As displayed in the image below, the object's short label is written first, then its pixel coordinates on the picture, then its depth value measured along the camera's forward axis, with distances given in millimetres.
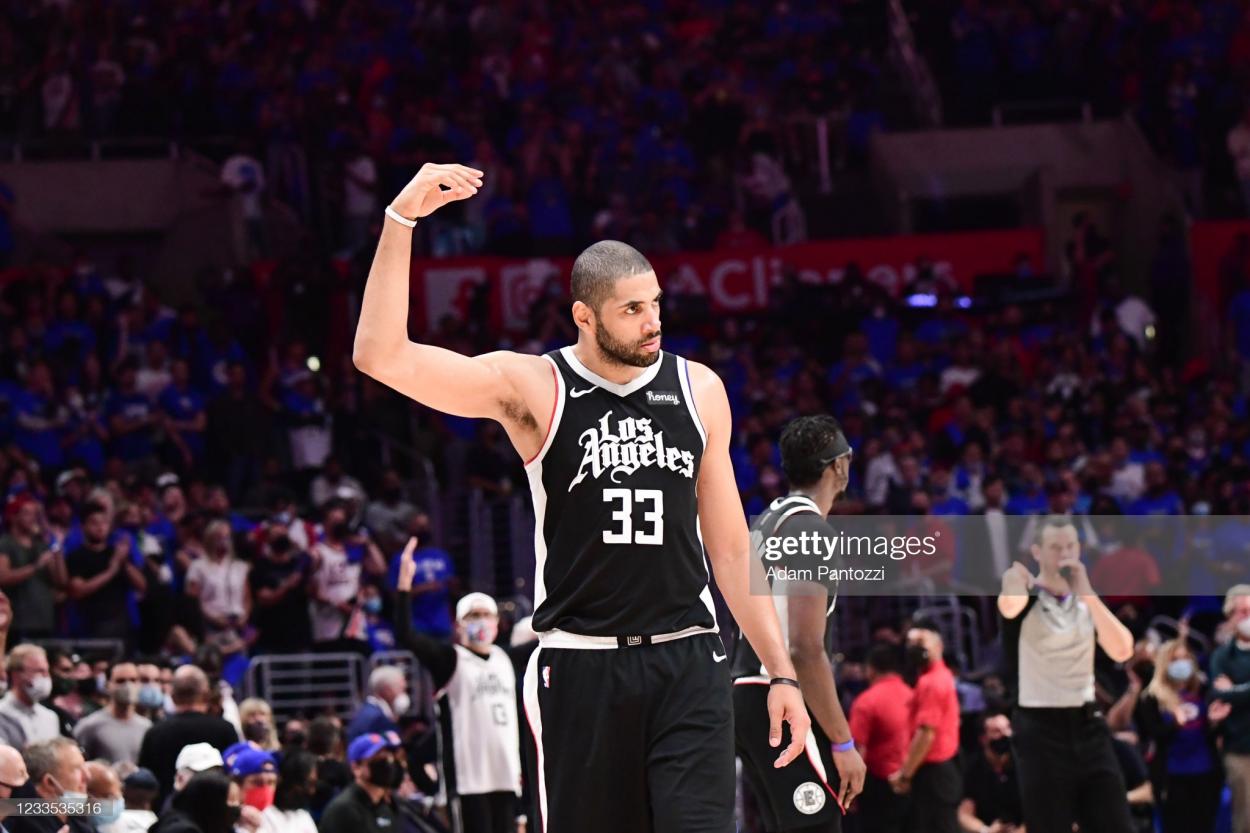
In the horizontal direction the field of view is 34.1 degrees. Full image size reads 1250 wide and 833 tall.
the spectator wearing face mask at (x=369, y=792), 10742
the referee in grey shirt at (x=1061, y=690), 9148
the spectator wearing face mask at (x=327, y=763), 11586
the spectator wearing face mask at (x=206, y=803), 9117
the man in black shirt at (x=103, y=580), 14023
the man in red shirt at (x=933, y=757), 11484
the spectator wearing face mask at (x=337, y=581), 15383
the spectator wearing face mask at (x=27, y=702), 10477
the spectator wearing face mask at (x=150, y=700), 11782
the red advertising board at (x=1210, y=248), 22250
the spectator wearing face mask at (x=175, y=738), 10539
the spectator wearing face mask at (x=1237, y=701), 11617
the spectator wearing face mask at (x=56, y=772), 8719
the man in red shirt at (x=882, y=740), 11938
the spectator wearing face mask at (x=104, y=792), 9255
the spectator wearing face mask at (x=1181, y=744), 12922
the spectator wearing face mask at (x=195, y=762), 9648
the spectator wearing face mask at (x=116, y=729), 11195
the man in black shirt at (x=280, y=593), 15078
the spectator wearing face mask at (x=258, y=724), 11883
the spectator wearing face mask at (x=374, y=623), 15320
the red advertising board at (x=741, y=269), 20781
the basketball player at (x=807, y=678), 7281
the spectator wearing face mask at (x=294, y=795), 10219
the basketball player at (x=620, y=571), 5598
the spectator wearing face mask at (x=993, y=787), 13234
